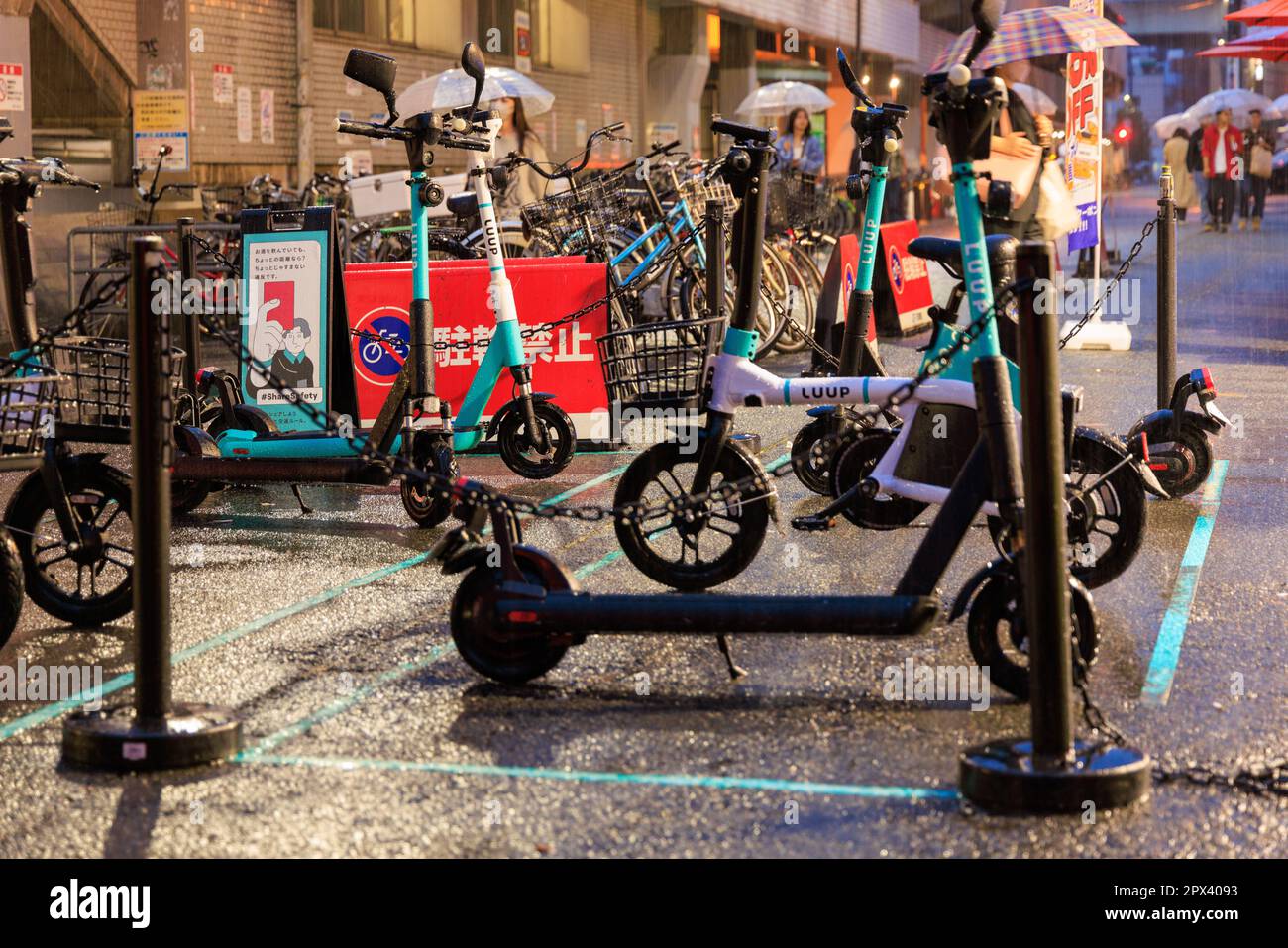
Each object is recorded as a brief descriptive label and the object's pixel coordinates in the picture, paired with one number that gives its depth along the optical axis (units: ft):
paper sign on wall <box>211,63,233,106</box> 69.10
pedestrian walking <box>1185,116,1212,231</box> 132.77
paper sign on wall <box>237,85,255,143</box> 70.59
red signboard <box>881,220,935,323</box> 48.60
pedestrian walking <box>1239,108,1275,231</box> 125.49
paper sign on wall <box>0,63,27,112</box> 53.26
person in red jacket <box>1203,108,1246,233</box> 117.19
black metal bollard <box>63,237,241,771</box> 15.06
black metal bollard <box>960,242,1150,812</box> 13.74
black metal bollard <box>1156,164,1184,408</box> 30.07
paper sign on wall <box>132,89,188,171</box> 64.69
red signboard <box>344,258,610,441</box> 32.94
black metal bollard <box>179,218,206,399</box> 30.12
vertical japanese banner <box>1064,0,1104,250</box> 49.90
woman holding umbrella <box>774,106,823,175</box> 68.80
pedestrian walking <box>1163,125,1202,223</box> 125.29
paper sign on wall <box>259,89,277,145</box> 72.38
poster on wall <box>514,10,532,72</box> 97.25
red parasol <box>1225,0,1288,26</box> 66.49
